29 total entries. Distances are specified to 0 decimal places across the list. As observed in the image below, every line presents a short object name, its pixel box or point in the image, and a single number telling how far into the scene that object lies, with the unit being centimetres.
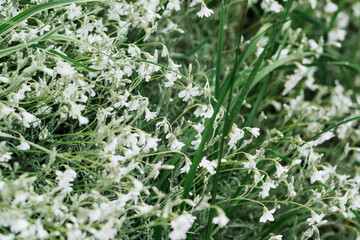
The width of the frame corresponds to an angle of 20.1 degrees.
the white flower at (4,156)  90
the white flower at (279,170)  97
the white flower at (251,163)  96
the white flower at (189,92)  99
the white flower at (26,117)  91
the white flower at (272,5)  113
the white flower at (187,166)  95
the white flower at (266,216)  95
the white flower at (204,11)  103
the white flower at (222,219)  85
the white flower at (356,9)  146
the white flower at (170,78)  99
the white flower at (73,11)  101
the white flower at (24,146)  91
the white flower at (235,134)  97
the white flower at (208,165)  95
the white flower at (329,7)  129
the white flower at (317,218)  96
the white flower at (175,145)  95
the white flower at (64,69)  93
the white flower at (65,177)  90
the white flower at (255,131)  99
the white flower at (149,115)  98
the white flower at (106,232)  86
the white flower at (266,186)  96
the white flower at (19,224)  85
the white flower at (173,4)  104
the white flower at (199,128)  98
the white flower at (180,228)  86
